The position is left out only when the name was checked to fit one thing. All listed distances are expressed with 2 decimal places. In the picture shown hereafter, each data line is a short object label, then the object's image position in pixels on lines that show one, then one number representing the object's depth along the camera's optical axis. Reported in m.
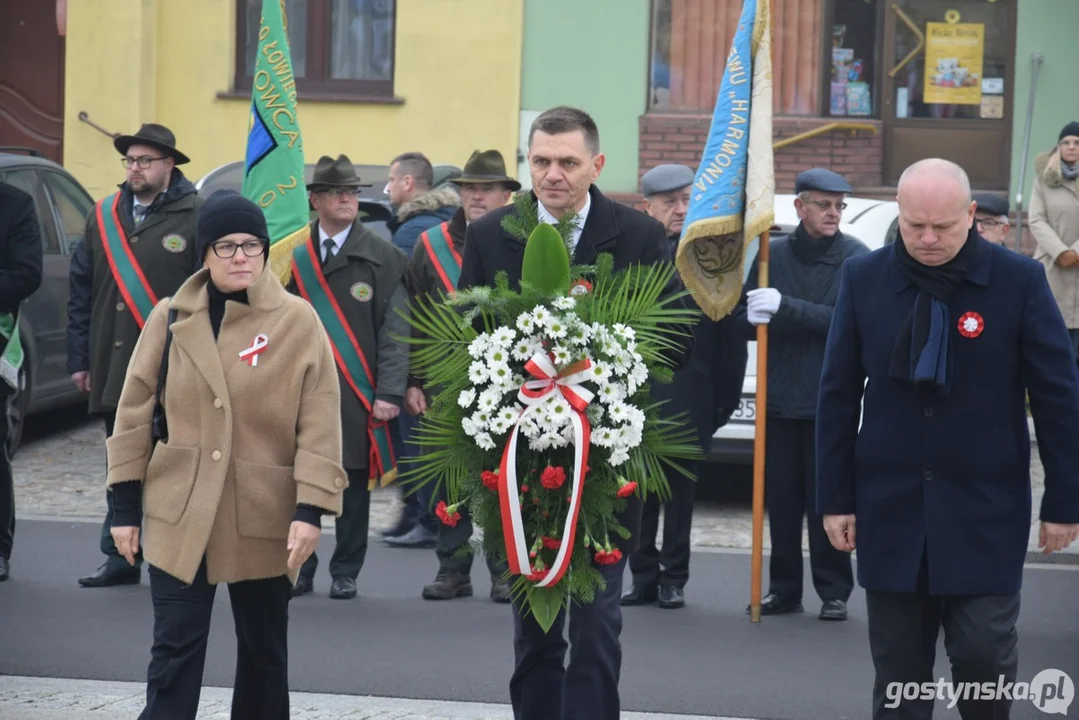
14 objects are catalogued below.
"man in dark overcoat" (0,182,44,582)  14.19
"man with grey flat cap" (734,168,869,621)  14.01
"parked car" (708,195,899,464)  17.49
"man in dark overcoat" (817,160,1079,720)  8.69
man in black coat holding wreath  8.67
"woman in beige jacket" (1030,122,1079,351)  19.19
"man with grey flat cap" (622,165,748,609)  14.23
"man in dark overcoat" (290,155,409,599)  14.42
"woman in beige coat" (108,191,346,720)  8.94
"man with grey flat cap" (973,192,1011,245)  14.13
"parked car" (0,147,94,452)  19.88
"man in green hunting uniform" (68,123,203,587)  14.32
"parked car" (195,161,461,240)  19.93
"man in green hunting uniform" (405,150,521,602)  14.38
